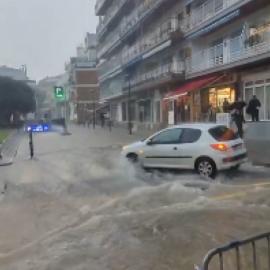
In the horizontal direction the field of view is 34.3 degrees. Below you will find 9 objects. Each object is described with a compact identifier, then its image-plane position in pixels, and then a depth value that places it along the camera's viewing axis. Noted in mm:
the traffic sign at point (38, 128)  18594
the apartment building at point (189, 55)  22859
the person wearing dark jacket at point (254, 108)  21047
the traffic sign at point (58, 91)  25172
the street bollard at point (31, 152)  19680
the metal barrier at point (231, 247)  3365
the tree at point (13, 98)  65562
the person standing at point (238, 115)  18714
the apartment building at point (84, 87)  92438
